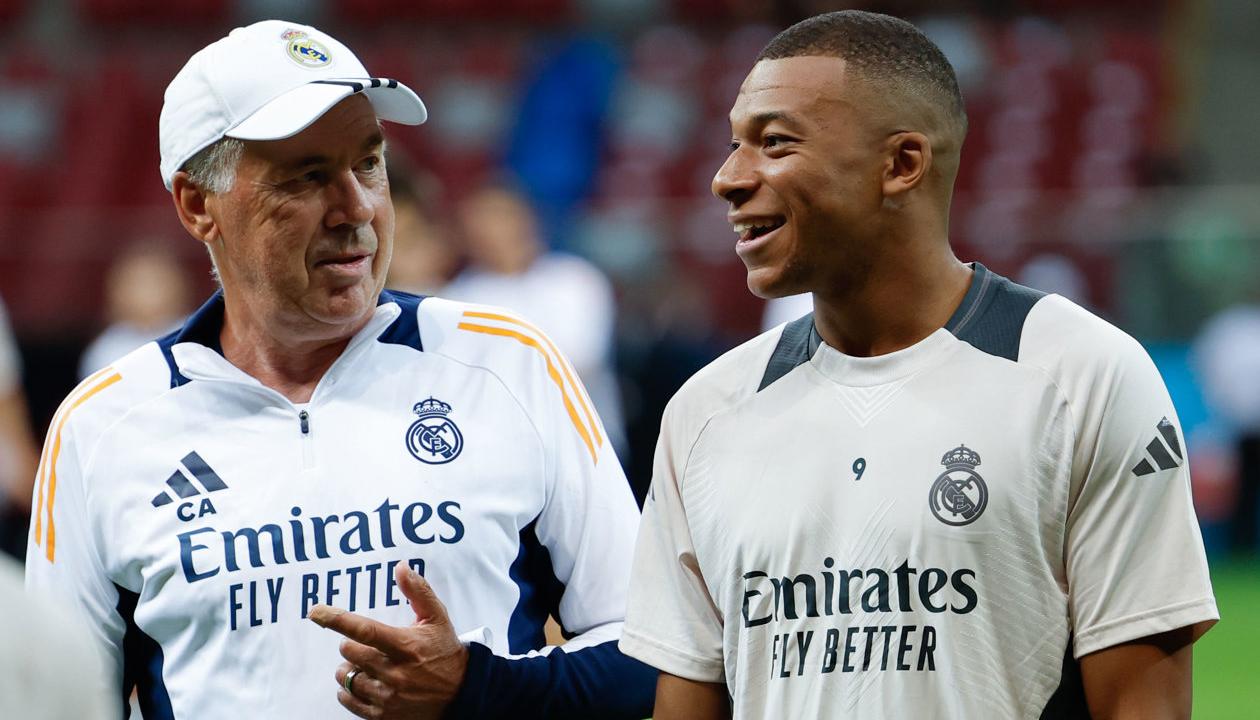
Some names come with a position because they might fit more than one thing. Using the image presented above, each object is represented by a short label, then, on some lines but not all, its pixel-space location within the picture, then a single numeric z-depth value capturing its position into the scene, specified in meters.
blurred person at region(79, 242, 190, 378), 17.87
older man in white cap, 6.15
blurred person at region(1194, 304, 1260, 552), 24.45
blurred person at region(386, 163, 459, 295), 11.26
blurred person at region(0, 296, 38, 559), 15.13
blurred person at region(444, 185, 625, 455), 16.58
